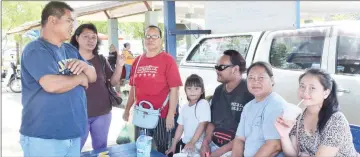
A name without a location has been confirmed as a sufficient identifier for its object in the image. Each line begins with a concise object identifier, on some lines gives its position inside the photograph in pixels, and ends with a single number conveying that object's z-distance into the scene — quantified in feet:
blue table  8.86
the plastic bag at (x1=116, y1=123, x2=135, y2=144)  12.67
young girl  9.56
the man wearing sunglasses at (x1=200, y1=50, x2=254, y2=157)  8.76
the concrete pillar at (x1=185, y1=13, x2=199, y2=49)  23.02
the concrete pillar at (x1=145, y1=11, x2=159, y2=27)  26.67
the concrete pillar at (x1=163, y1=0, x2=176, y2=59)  12.32
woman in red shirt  9.52
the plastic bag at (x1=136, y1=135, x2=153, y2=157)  8.38
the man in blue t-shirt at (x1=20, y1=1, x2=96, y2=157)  6.41
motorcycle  39.73
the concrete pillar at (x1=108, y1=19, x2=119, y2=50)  40.42
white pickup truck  11.23
